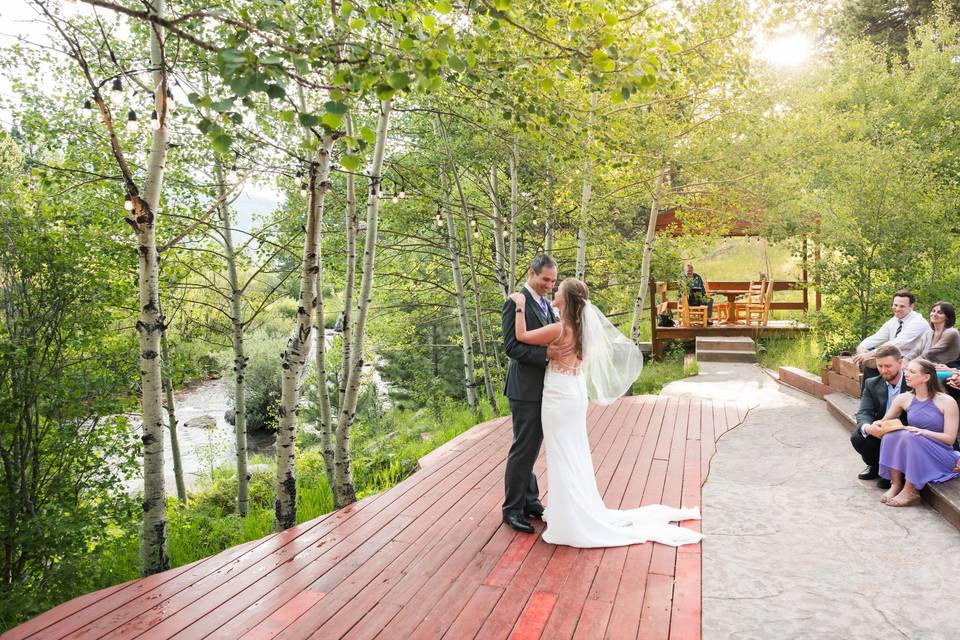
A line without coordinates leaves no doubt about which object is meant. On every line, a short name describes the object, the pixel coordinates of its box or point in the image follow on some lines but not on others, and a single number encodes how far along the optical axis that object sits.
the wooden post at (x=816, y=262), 9.81
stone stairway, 13.36
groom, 4.08
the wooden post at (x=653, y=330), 13.90
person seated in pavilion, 13.93
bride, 3.95
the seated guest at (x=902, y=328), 6.02
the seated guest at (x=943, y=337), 5.71
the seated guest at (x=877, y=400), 4.89
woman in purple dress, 4.46
